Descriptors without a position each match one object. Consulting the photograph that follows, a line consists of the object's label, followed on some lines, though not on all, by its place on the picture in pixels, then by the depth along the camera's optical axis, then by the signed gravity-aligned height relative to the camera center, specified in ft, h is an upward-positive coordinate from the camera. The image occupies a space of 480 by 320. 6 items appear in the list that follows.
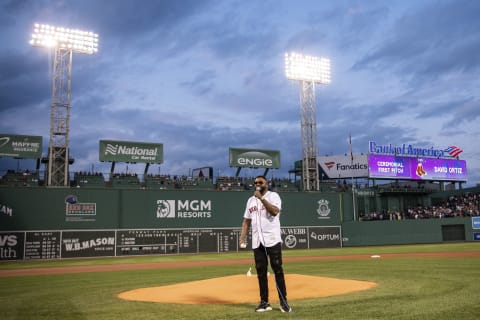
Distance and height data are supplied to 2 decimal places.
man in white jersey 23.07 -0.94
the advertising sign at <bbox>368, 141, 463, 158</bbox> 171.73 +24.48
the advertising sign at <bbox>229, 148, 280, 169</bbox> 152.66 +19.72
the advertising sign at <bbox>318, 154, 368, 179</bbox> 170.81 +18.92
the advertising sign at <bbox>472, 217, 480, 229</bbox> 139.33 -2.85
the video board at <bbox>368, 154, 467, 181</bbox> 170.40 +17.76
